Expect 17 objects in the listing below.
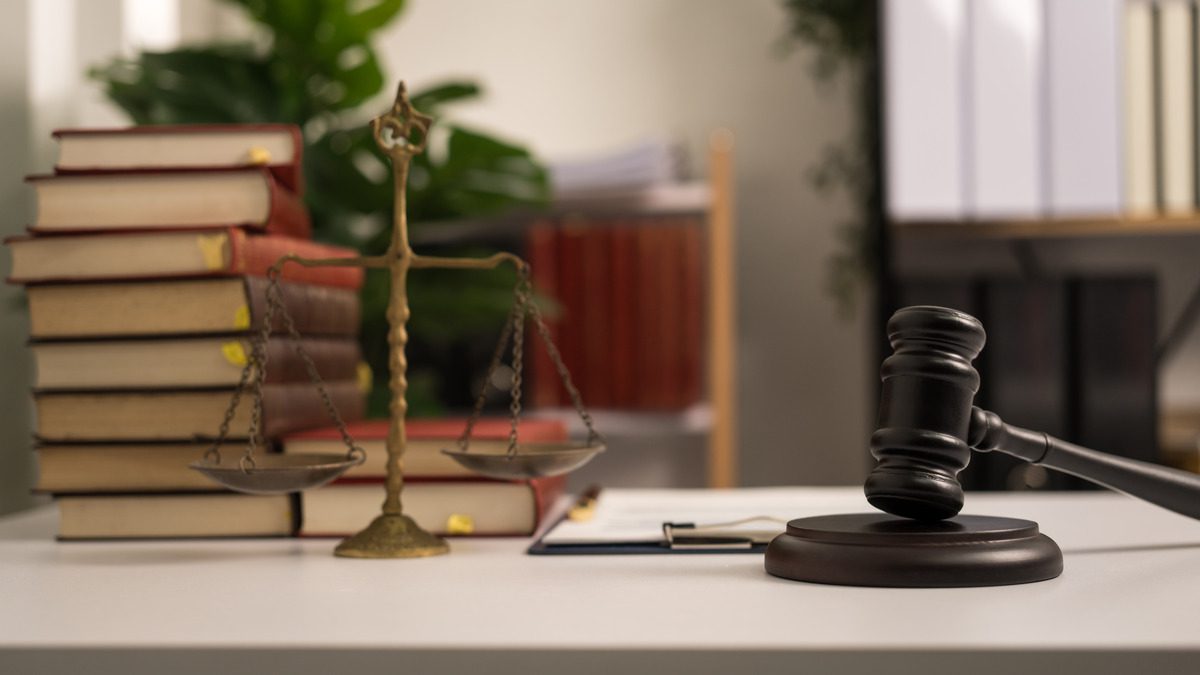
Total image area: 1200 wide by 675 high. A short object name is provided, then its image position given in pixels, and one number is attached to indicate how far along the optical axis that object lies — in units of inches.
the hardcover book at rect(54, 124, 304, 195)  52.8
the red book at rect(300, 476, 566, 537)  51.0
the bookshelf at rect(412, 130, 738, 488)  91.6
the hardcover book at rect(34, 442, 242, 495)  51.8
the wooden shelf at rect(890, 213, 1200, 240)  79.0
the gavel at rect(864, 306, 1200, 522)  45.7
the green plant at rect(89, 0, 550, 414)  72.1
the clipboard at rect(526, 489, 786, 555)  48.9
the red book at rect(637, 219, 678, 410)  92.7
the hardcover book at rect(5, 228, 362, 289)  51.6
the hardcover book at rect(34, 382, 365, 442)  51.9
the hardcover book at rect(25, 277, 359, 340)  51.6
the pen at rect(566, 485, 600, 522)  52.3
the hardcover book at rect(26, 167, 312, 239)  52.3
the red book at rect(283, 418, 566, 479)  51.1
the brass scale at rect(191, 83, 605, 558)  47.8
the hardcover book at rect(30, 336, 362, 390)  51.8
